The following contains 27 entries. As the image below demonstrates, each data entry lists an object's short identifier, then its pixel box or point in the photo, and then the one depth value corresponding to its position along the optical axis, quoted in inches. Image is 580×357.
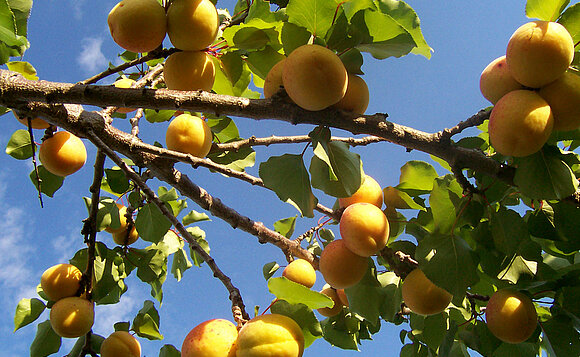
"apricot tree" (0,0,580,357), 14.8
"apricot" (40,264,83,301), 21.4
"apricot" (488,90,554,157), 13.6
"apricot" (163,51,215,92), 17.2
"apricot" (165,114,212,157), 18.6
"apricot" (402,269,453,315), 17.2
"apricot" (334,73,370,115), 15.8
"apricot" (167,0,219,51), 15.9
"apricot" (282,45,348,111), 14.0
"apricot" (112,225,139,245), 26.3
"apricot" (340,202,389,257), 16.8
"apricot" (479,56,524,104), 15.3
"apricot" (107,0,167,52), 15.6
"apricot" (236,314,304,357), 12.8
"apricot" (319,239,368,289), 17.9
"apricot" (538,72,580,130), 13.9
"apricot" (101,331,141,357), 20.7
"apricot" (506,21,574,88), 13.9
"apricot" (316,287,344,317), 22.7
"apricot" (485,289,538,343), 16.4
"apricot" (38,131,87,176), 21.9
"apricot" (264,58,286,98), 16.5
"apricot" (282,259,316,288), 21.1
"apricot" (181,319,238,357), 13.5
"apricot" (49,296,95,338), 20.5
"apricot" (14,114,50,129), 22.0
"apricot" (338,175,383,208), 18.9
